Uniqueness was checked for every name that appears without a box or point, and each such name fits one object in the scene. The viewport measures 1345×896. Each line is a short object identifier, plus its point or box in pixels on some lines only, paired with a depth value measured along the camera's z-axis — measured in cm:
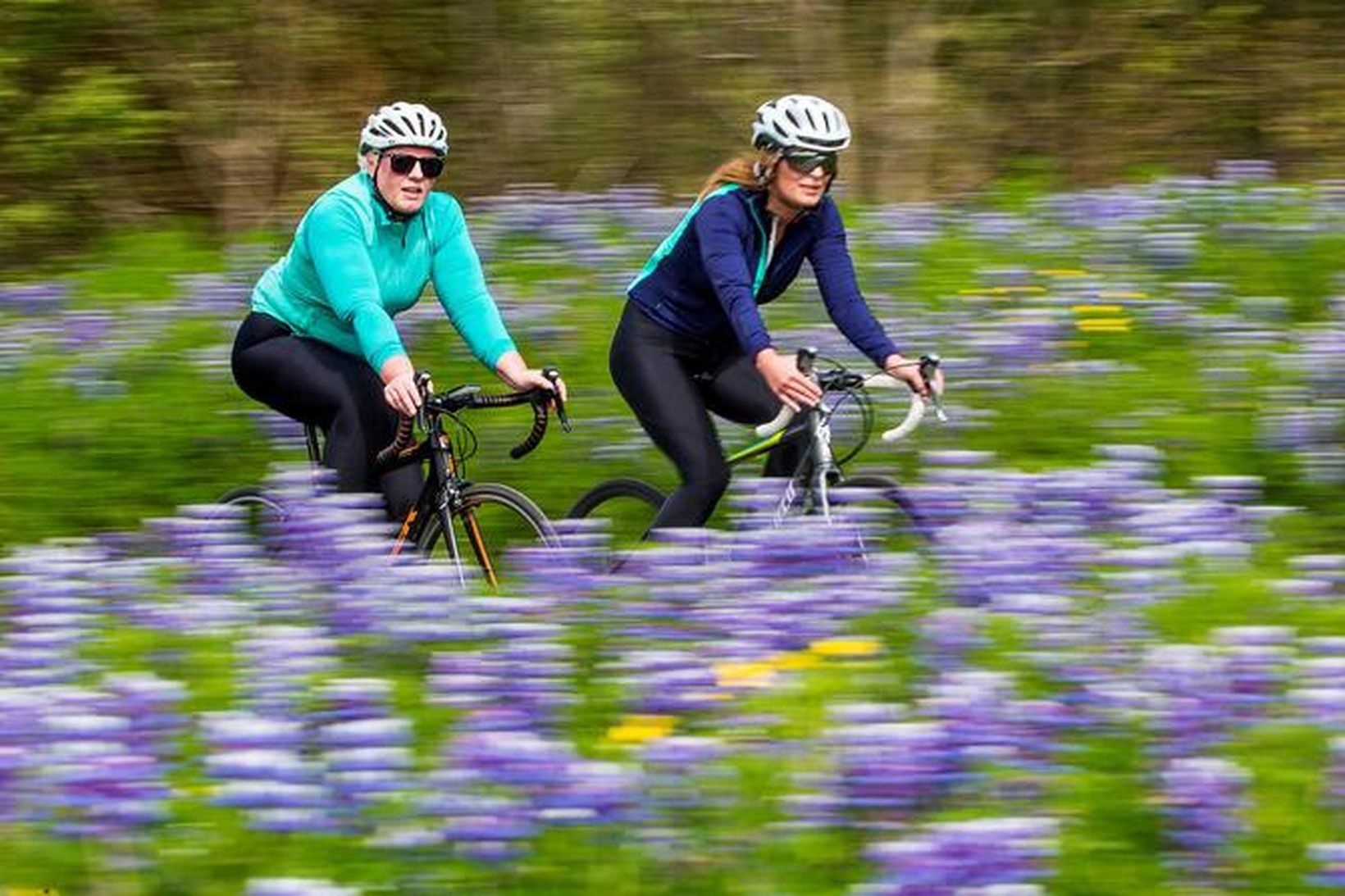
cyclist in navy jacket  1399
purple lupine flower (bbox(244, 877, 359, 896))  891
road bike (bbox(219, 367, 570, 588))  1405
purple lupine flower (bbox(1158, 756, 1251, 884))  934
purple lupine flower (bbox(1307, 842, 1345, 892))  902
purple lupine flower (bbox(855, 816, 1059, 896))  894
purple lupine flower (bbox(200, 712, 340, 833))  952
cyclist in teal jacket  1419
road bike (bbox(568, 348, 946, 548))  1382
